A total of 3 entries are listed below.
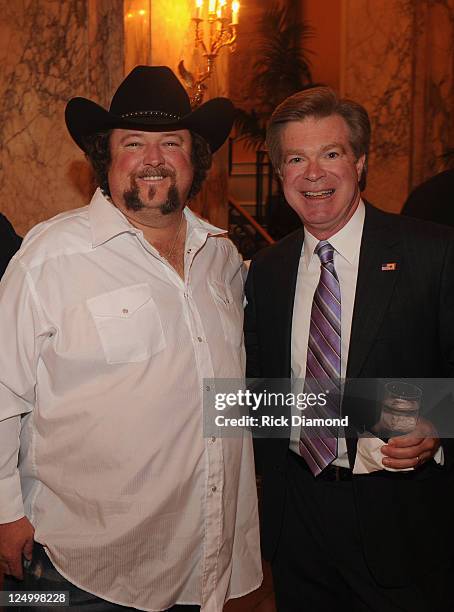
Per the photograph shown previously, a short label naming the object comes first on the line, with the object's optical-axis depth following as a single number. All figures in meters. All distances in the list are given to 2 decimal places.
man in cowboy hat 1.98
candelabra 4.84
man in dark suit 2.08
